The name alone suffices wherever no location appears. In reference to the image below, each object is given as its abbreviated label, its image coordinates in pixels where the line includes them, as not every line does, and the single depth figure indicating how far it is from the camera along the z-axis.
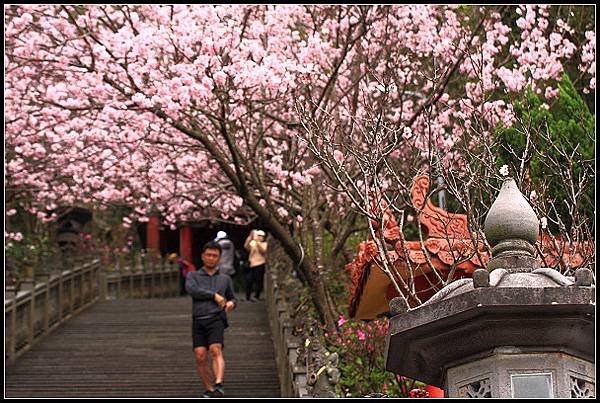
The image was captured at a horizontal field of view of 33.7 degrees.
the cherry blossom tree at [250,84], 12.02
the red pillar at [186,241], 32.69
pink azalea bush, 11.01
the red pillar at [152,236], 33.41
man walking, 10.87
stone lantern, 4.56
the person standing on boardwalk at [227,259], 19.53
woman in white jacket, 20.70
